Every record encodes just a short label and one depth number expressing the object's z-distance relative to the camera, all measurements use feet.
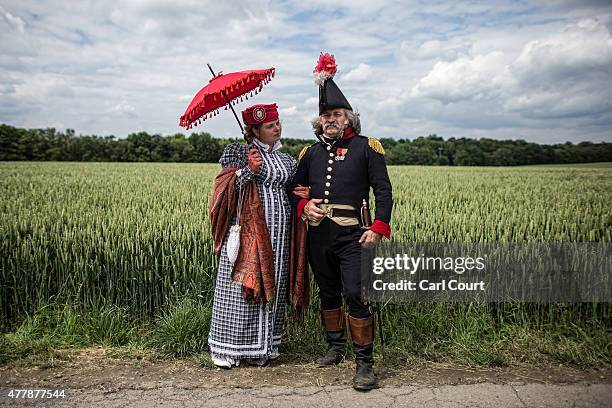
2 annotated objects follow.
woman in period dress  12.70
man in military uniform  11.89
